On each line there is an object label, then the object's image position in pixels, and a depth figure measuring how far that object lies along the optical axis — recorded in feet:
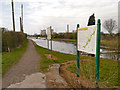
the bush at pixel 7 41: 37.29
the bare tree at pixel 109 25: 122.62
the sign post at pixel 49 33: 28.80
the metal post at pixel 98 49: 9.77
